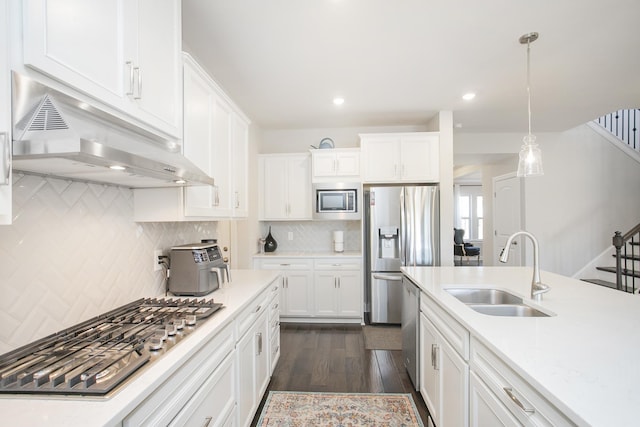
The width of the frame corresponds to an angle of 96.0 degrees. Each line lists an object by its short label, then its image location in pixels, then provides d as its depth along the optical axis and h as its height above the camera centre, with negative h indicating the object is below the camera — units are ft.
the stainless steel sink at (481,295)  6.14 -1.73
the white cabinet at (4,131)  2.37 +0.74
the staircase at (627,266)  11.91 -2.29
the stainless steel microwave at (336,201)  12.31 +0.71
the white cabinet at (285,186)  12.97 +1.42
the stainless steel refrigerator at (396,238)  11.56 -0.85
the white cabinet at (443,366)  4.39 -2.71
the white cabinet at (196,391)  2.85 -2.04
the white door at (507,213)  15.84 +0.19
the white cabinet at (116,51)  2.77 +2.00
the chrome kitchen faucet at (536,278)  5.09 -1.12
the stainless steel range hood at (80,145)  2.56 +0.78
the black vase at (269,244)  13.37 -1.21
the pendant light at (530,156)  7.04 +1.46
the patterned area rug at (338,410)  6.26 -4.45
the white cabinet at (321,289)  11.95 -2.99
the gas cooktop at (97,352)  2.60 -1.49
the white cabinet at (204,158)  5.41 +1.33
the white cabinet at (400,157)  11.88 +2.49
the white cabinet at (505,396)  2.67 -1.93
